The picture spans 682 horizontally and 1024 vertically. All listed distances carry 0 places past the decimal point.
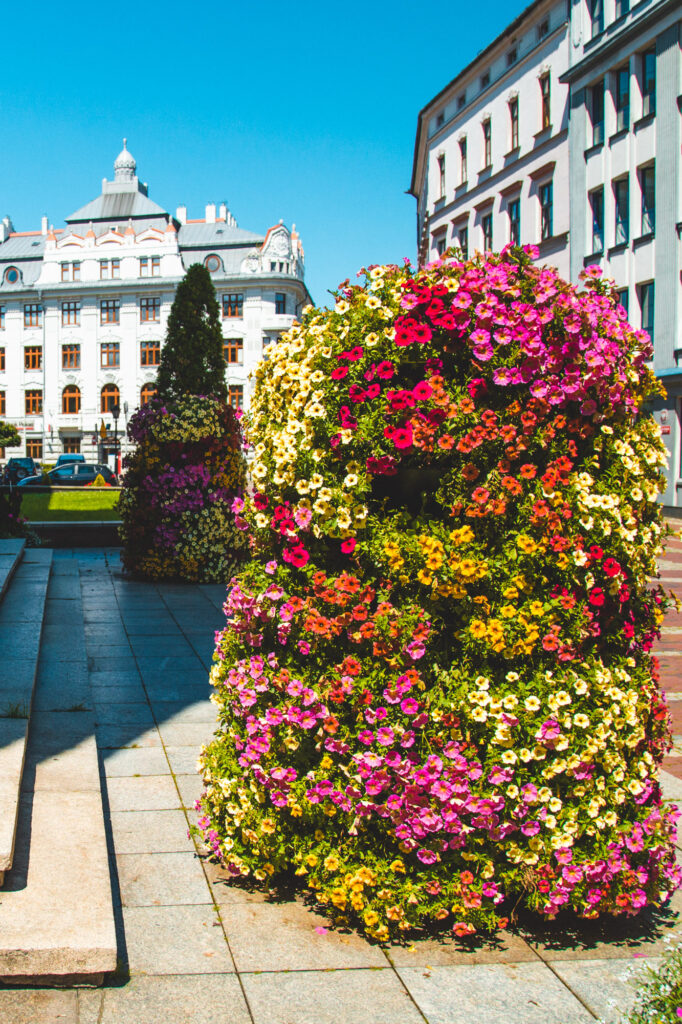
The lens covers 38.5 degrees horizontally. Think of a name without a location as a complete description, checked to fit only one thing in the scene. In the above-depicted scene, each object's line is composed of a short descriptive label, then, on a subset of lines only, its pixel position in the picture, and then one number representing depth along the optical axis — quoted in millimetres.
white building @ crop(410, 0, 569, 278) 31812
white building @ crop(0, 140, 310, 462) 63250
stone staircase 3006
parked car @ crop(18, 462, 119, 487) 41106
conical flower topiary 12430
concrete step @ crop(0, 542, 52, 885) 3764
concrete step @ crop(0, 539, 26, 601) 9016
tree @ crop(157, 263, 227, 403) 18609
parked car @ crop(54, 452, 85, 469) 56900
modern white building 25000
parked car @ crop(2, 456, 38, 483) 46594
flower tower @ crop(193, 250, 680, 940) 3250
